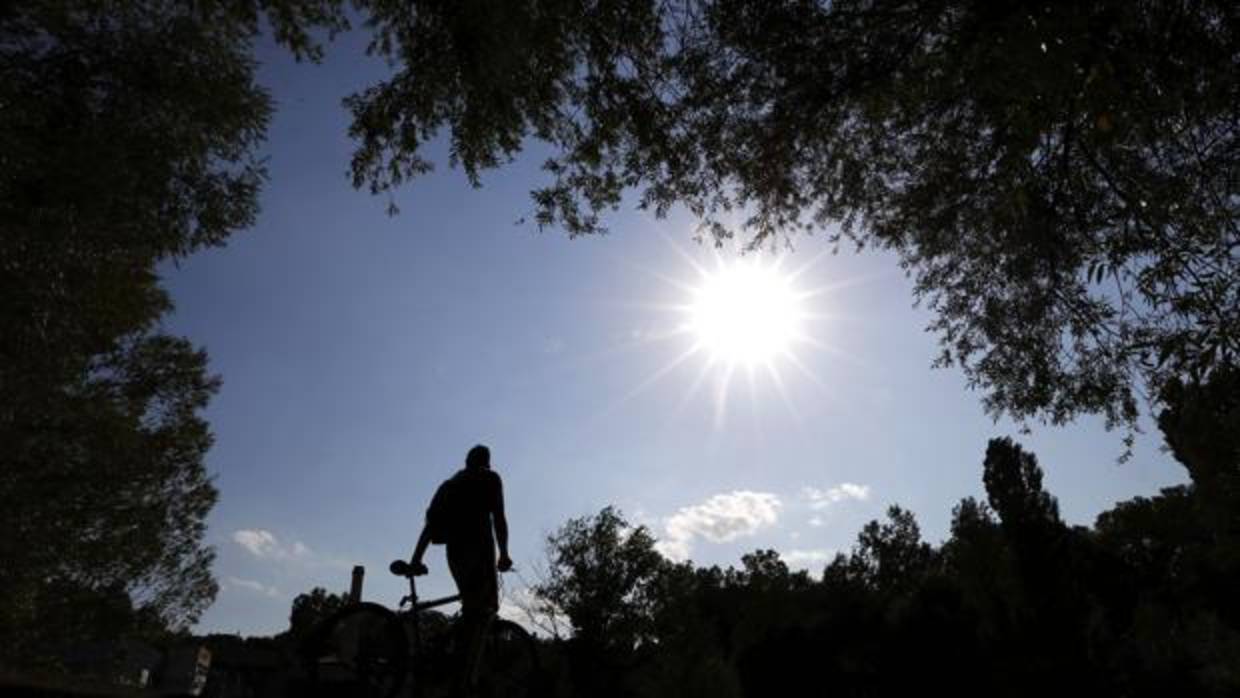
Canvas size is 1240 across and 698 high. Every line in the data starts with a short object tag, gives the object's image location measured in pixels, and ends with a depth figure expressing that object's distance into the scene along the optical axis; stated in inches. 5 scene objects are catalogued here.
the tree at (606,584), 2177.7
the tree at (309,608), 5167.3
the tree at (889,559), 3222.0
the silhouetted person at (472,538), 261.6
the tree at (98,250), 430.3
